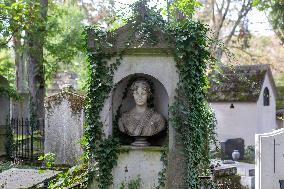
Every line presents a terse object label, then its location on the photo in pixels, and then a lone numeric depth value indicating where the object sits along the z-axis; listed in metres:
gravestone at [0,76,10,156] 14.32
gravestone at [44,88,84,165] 12.62
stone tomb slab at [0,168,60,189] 5.84
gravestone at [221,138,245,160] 19.11
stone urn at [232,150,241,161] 18.00
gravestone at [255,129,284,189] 10.46
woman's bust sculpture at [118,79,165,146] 7.47
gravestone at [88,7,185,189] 7.12
